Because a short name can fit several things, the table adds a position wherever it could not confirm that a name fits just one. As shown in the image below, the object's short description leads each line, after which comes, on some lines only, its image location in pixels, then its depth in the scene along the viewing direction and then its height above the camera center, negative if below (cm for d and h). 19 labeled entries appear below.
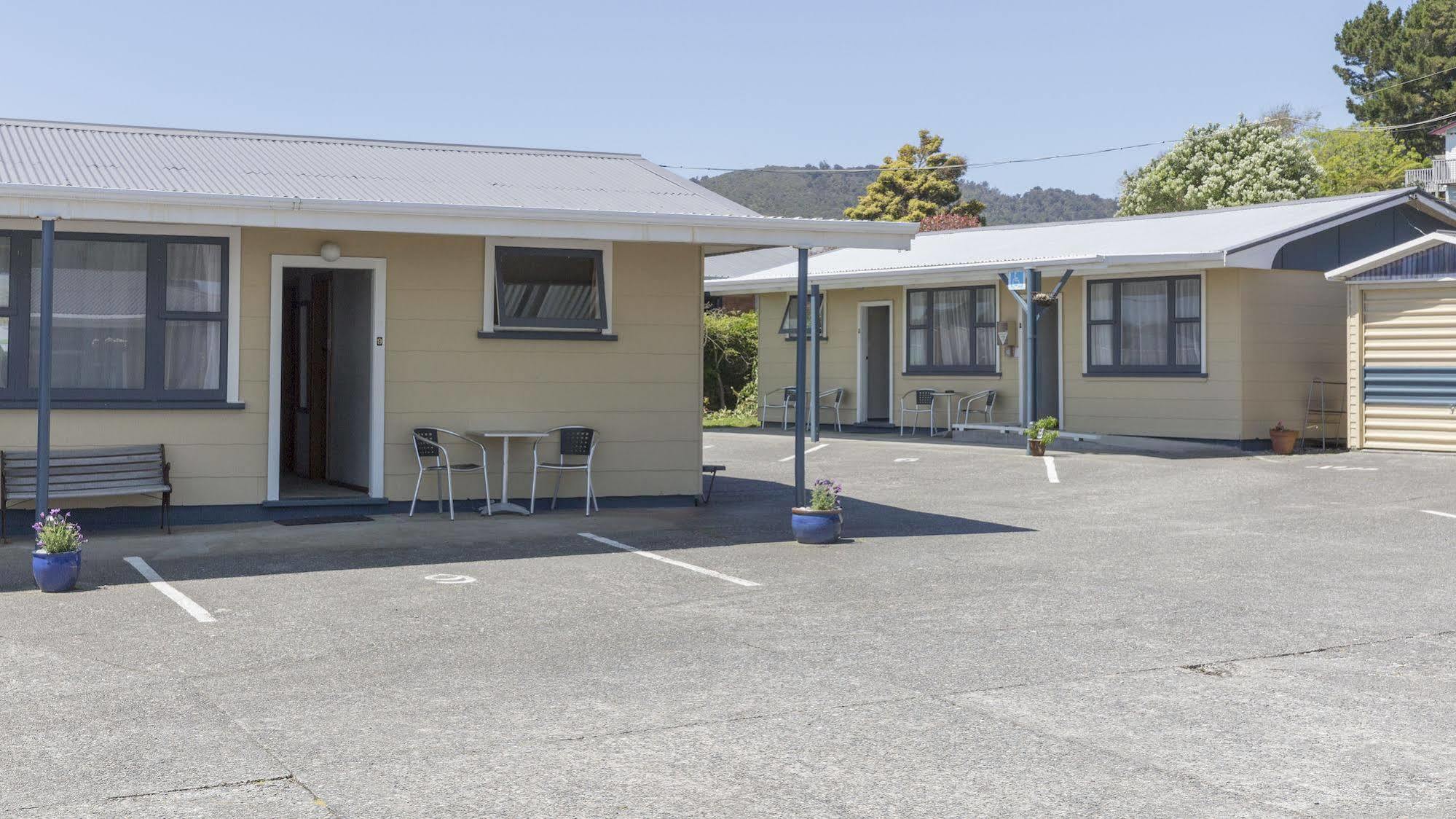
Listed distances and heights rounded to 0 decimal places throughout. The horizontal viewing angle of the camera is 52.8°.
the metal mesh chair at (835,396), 2341 +41
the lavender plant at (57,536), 848 -72
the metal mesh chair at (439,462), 1202 -38
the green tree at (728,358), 2820 +122
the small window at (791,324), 2377 +160
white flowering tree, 4116 +740
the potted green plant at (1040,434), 1762 -12
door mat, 1181 -84
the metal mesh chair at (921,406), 2181 +26
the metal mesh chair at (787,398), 2355 +38
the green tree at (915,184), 5281 +866
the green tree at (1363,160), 4934 +960
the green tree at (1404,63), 5203 +1343
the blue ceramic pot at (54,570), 848 -91
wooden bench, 1066 -45
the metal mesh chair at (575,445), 1256 -23
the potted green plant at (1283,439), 1795 -14
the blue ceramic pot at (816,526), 1077 -77
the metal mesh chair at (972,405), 2130 +27
